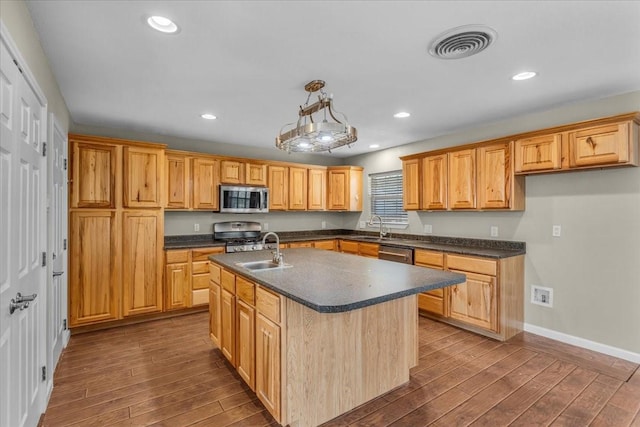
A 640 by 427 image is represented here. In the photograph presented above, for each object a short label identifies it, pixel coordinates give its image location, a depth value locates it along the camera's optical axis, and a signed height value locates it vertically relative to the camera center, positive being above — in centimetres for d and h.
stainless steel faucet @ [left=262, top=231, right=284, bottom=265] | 276 -40
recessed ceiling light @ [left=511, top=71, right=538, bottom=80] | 254 +112
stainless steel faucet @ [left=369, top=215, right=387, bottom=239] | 553 -22
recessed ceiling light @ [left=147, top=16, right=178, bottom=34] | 185 +112
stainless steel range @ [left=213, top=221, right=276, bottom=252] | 469 -35
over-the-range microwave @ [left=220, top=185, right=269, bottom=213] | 479 +22
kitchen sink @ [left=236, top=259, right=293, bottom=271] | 268 -44
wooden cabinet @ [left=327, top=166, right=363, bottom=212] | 591 +47
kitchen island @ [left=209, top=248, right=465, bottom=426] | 192 -82
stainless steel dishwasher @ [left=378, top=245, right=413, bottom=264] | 430 -56
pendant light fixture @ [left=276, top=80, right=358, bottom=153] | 220 +57
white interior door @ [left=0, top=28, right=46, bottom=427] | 145 -15
